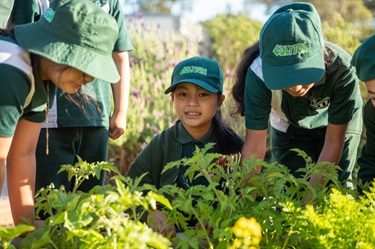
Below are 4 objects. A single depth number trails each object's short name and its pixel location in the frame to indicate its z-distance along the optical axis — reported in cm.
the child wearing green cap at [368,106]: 234
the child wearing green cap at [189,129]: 317
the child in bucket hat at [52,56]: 203
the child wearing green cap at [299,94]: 262
